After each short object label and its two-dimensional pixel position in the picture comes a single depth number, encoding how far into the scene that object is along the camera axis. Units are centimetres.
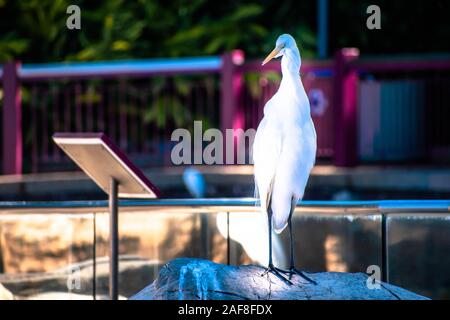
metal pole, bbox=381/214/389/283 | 1282
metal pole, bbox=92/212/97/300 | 1374
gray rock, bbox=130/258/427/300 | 1034
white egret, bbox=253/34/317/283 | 1051
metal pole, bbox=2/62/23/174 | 2216
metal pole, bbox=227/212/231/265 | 1326
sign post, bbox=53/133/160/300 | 969
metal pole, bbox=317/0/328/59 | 2697
